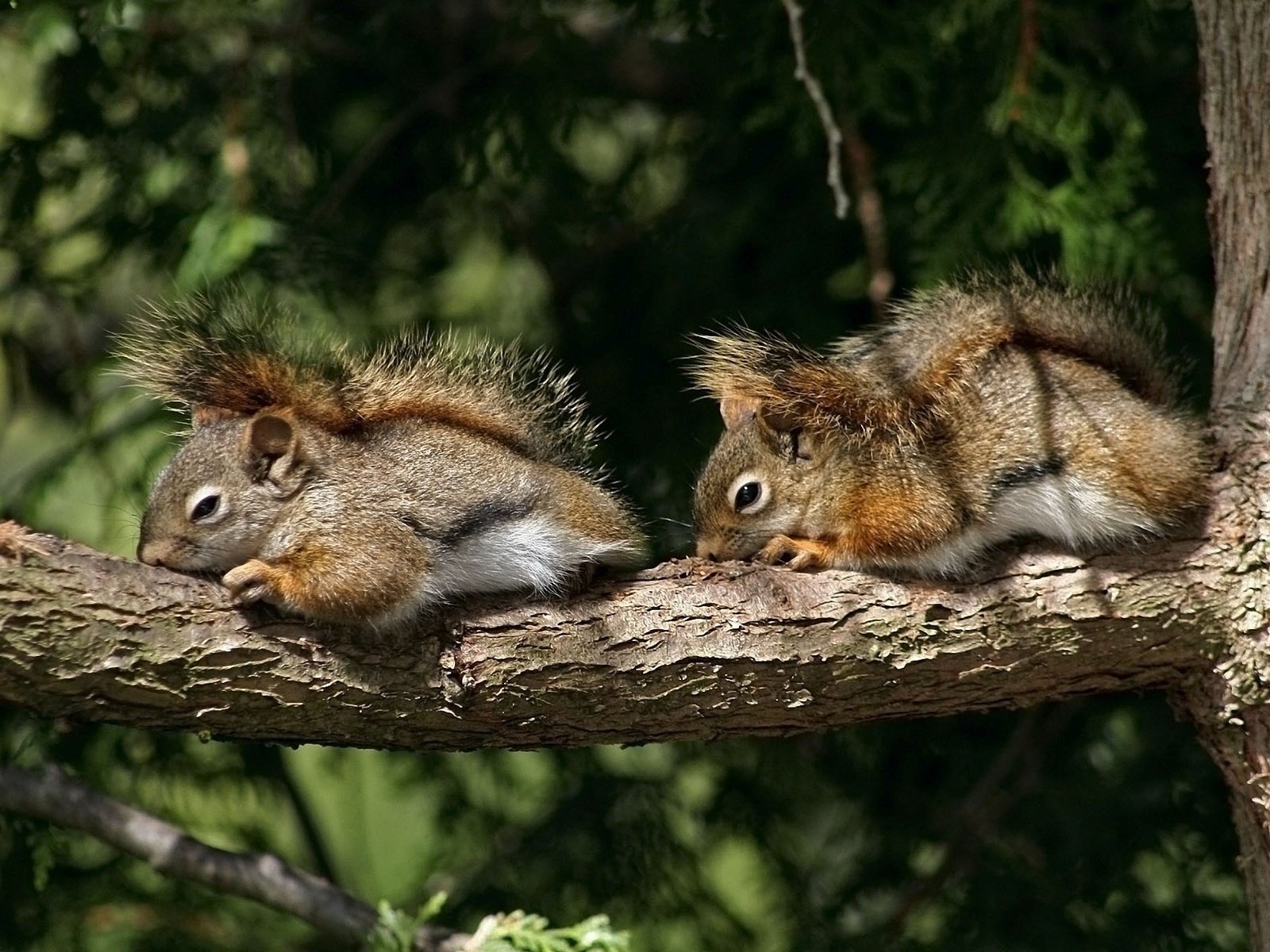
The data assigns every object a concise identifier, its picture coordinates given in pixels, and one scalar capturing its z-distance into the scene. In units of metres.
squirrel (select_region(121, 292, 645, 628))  5.25
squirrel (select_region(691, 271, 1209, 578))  5.53
